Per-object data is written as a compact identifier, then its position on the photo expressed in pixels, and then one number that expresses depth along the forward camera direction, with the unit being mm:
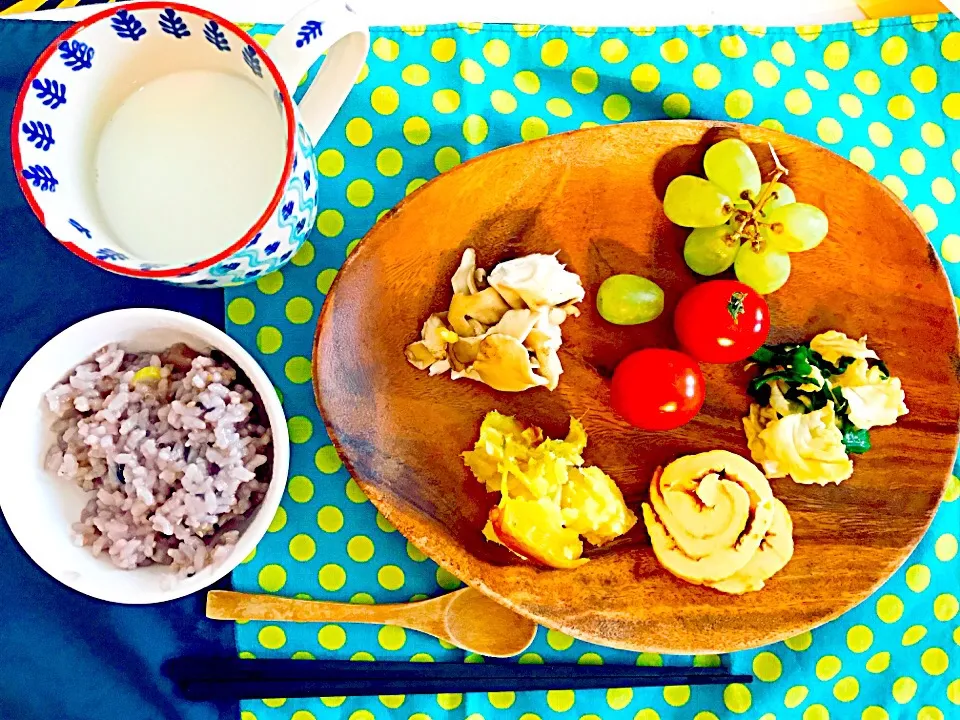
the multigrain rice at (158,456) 306
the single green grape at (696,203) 317
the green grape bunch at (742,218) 318
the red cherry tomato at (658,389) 316
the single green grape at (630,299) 323
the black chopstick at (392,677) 337
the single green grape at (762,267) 321
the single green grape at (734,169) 318
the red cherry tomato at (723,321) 314
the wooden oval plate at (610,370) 329
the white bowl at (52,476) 299
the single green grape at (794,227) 318
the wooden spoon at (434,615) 337
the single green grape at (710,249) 321
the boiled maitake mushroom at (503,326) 322
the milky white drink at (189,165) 279
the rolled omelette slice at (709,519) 326
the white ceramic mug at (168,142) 264
